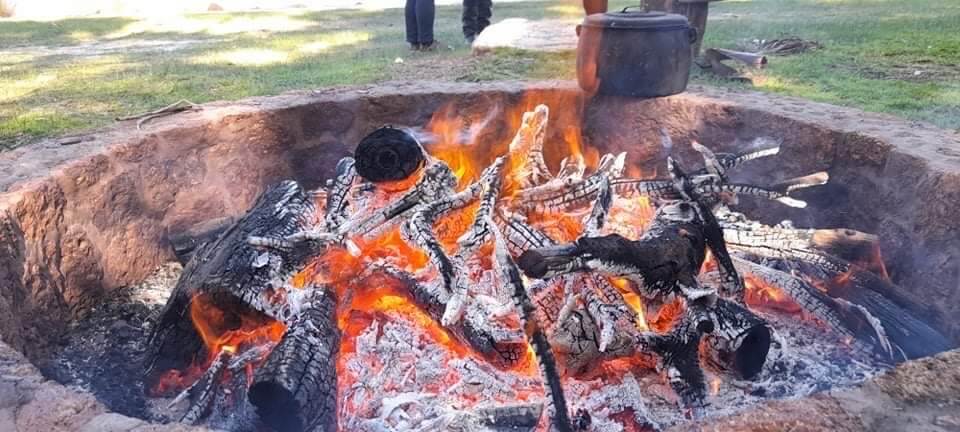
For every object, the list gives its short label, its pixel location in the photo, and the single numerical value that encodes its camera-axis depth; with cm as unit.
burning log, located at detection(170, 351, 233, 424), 197
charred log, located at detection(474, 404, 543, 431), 183
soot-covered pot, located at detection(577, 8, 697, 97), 323
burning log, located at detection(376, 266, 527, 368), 207
